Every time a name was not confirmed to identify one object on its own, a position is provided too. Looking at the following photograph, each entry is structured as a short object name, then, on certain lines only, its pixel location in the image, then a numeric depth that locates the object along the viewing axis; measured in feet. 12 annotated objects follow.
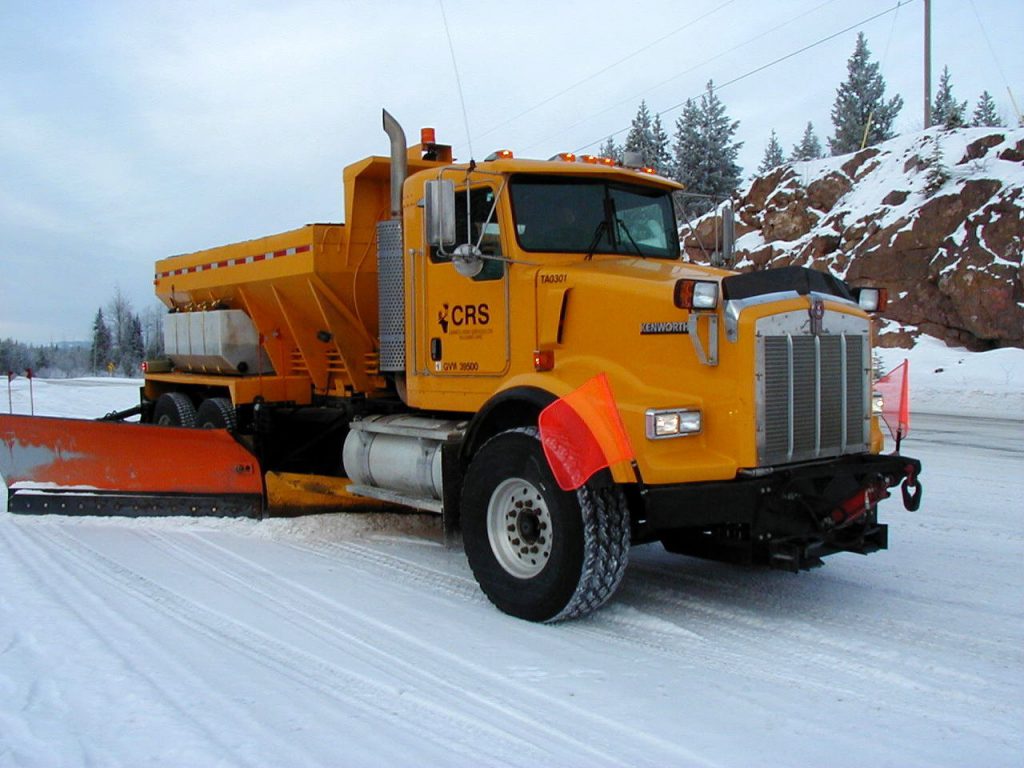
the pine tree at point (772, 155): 227.96
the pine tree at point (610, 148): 171.51
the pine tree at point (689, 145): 127.13
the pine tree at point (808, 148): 209.43
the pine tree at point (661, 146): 138.98
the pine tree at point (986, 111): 163.69
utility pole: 101.65
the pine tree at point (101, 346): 280.31
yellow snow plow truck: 15.76
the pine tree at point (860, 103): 158.20
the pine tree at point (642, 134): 142.61
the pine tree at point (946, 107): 98.27
